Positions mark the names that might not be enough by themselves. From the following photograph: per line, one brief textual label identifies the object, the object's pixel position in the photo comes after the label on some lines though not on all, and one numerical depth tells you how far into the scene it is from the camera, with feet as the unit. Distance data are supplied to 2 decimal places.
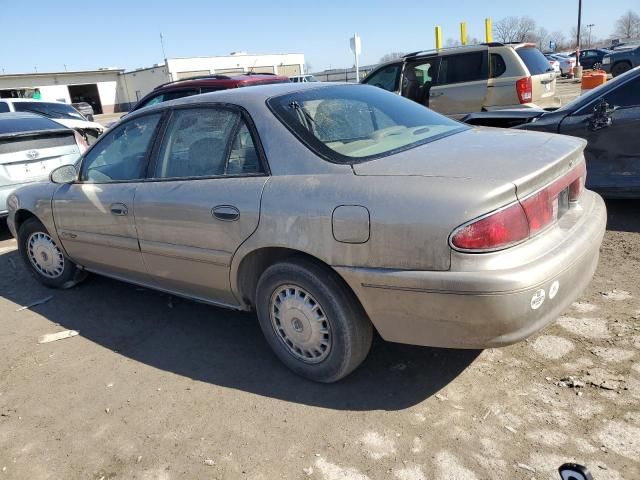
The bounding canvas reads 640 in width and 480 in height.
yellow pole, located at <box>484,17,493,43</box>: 69.35
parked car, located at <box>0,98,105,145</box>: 41.22
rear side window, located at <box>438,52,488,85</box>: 29.66
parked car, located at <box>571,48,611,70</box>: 104.16
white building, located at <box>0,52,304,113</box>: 162.30
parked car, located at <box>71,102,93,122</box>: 101.60
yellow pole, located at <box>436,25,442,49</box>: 67.02
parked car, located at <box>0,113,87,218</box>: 20.54
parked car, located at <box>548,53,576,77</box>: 103.81
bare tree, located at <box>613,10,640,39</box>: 294.66
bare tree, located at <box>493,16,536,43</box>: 251.60
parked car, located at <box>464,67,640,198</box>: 15.96
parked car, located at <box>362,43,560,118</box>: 28.76
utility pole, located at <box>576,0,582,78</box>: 97.21
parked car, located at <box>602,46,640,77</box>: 73.77
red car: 26.43
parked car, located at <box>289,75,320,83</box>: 67.69
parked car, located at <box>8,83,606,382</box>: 7.54
